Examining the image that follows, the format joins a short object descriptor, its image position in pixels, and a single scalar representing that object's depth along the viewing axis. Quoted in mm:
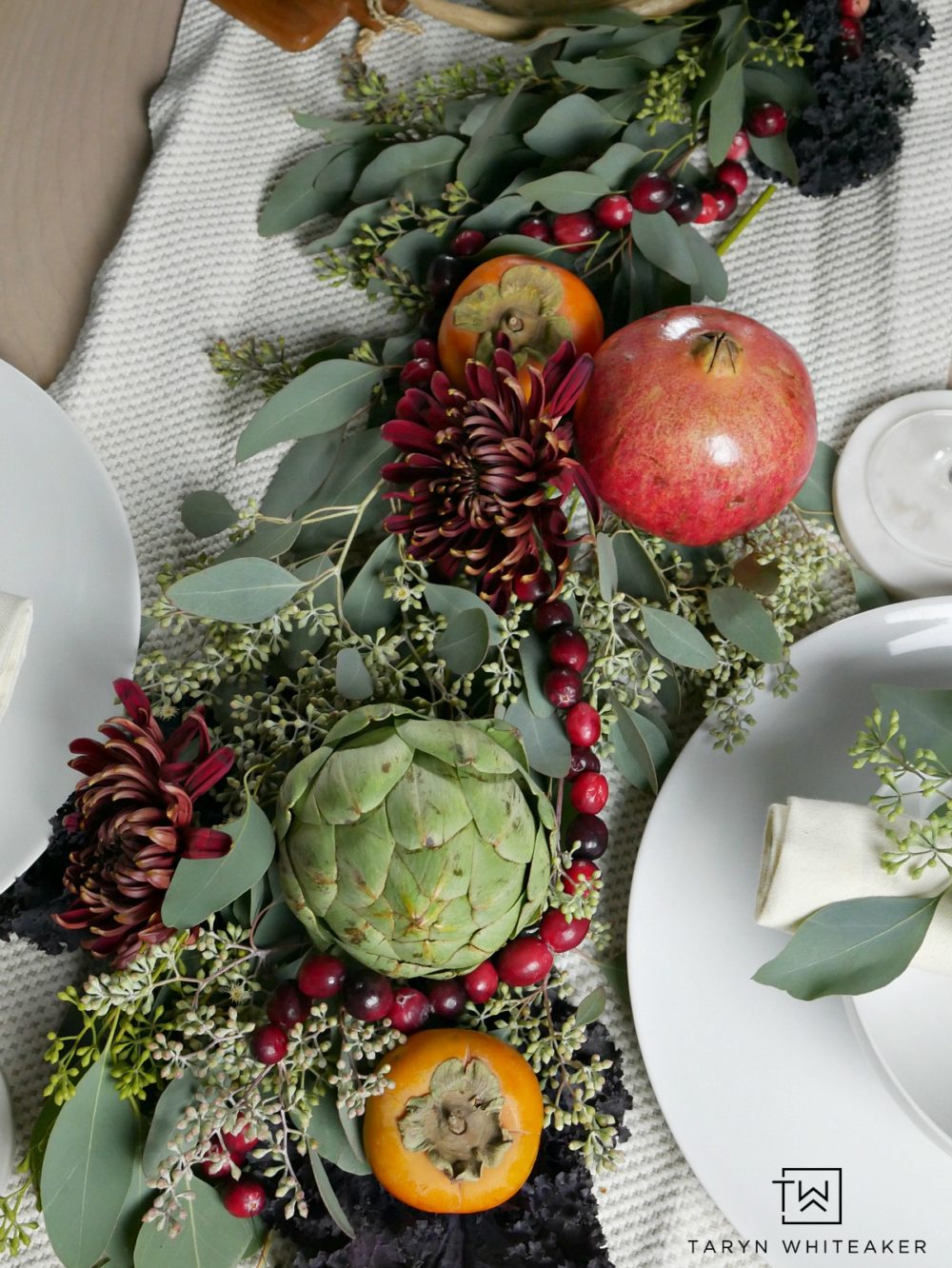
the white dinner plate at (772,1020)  709
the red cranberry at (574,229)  781
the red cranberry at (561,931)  688
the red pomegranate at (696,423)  646
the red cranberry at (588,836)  715
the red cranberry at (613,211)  779
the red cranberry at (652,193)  776
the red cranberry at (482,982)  682
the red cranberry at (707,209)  835
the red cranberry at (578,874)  680
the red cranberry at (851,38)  826
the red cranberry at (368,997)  646
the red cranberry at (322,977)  649
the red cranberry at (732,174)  849
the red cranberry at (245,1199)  674
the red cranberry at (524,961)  687
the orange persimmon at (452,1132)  649
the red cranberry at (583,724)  699
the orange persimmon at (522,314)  694
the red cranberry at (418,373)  710
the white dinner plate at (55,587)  689
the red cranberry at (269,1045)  645
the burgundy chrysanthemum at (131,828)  599
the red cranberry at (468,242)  774
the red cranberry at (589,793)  709
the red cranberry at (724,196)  849
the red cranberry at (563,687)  691
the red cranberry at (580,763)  717
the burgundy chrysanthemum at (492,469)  601
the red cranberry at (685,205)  793
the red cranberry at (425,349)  736
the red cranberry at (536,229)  787
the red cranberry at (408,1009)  673
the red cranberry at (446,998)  686
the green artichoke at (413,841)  567
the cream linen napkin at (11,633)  605
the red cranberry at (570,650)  698
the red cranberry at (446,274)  759
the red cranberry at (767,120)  842
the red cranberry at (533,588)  651
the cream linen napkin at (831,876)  627
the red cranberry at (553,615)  709
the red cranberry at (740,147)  845
